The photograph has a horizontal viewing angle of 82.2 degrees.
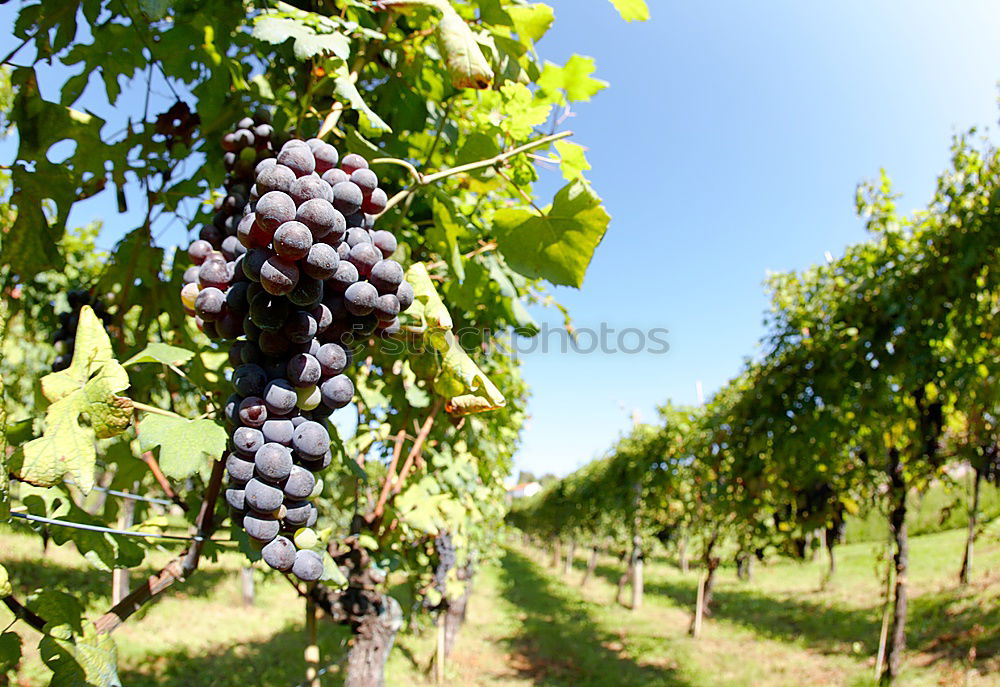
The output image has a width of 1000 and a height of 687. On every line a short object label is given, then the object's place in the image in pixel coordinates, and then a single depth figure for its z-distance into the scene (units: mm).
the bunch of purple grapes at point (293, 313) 269
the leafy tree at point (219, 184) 304
